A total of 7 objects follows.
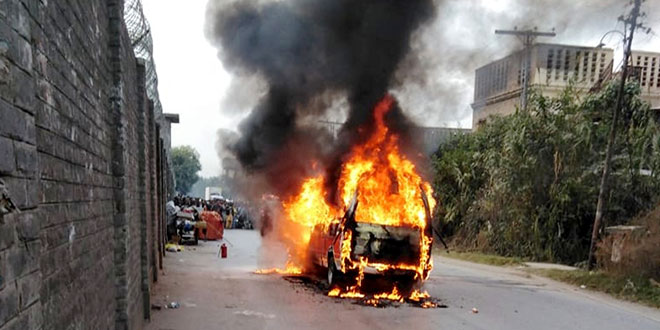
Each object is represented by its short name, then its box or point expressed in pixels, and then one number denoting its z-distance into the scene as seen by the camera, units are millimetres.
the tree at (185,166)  65312
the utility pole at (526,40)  12683
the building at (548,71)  17609
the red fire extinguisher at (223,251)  15688
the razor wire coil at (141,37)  8070
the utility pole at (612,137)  13199
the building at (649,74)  21516
